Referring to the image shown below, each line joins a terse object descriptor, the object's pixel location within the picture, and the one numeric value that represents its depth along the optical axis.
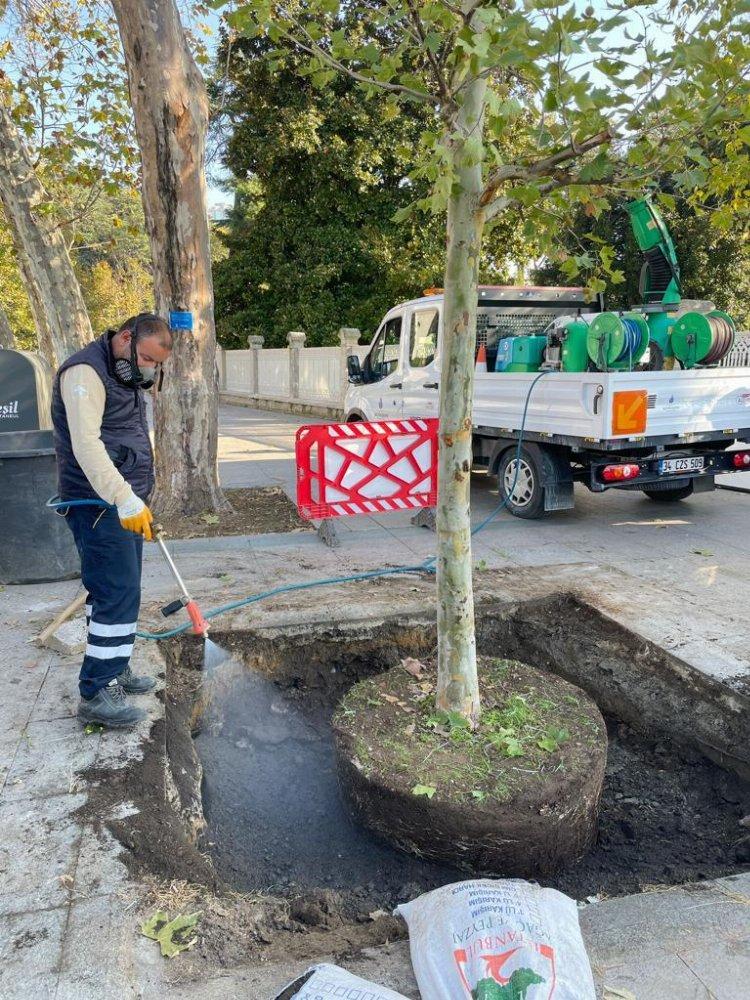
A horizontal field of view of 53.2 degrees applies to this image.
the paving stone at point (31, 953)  2.15
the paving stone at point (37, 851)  2.55
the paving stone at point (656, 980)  2.12
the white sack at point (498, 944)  2.00
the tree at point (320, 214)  21.11
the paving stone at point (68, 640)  4.57
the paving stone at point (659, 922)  2.29
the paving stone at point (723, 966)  2.13
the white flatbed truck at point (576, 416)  6.80
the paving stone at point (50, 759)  3.18
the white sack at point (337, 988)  2.00
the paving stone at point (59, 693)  3.84
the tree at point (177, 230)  6.87
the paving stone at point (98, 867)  2.57
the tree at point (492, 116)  2.46
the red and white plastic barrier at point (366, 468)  6.77
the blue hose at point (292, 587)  4.72
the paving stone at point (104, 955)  2.15
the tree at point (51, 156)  10.77
